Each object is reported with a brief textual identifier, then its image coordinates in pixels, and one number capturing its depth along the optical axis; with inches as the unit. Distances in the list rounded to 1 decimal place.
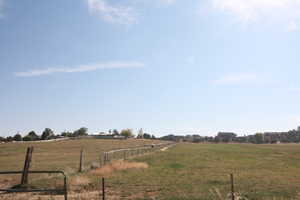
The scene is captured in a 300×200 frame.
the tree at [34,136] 7326.3
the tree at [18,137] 7062.0
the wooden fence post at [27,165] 754.2
